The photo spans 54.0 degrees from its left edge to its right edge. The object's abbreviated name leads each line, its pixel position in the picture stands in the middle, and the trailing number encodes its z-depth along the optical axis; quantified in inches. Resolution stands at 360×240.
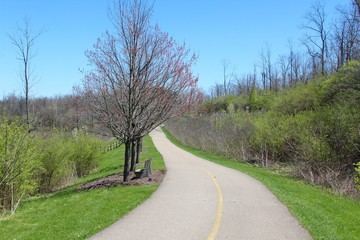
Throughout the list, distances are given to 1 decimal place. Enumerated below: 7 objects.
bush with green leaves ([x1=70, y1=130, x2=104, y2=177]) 951.0
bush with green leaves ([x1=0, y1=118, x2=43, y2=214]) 496.4
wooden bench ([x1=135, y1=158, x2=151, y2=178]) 634.8
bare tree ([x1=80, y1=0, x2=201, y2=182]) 588.1
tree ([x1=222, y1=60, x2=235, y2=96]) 4376.0
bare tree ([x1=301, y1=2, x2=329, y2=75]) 2392.5
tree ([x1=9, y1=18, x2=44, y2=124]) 1309.8
